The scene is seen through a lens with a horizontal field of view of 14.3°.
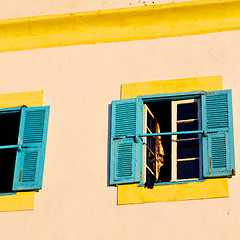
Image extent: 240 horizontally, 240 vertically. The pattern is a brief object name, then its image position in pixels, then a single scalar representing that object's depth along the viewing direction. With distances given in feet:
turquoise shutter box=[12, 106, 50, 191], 38.60
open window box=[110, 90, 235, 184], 37.27
